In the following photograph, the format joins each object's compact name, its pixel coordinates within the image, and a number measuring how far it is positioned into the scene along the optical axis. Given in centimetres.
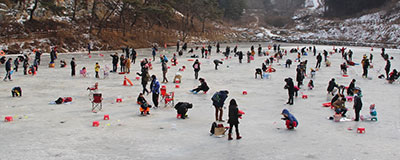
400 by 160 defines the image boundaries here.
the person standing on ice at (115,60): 2611
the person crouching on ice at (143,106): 1388
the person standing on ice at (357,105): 1324
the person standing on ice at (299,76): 2081
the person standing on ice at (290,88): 1616
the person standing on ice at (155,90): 1490
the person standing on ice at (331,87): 1778
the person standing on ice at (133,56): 3306
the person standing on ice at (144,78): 1783
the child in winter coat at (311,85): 2052
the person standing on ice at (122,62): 2595
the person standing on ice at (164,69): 2214
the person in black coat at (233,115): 1059
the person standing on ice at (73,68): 2387
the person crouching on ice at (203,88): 1849
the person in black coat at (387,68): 2516
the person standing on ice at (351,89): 1805
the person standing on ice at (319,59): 3112
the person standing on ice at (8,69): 2126
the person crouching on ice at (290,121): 1208
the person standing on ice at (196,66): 2333
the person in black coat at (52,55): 2955
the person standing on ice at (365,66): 2572
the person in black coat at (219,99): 1277
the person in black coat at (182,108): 1346
